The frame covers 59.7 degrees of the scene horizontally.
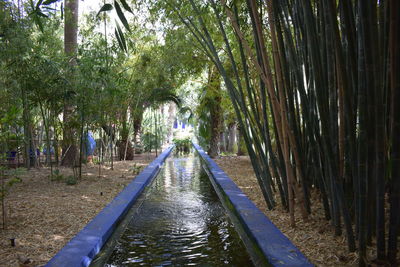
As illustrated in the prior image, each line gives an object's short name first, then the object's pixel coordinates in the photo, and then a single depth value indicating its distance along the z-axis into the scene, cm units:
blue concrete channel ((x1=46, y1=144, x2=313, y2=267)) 241
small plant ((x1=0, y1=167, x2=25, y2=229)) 278
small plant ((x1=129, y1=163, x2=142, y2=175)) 709
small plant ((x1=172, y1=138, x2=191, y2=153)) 1642
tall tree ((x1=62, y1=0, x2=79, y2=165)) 696
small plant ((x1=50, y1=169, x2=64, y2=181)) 553
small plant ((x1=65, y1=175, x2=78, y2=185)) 524
